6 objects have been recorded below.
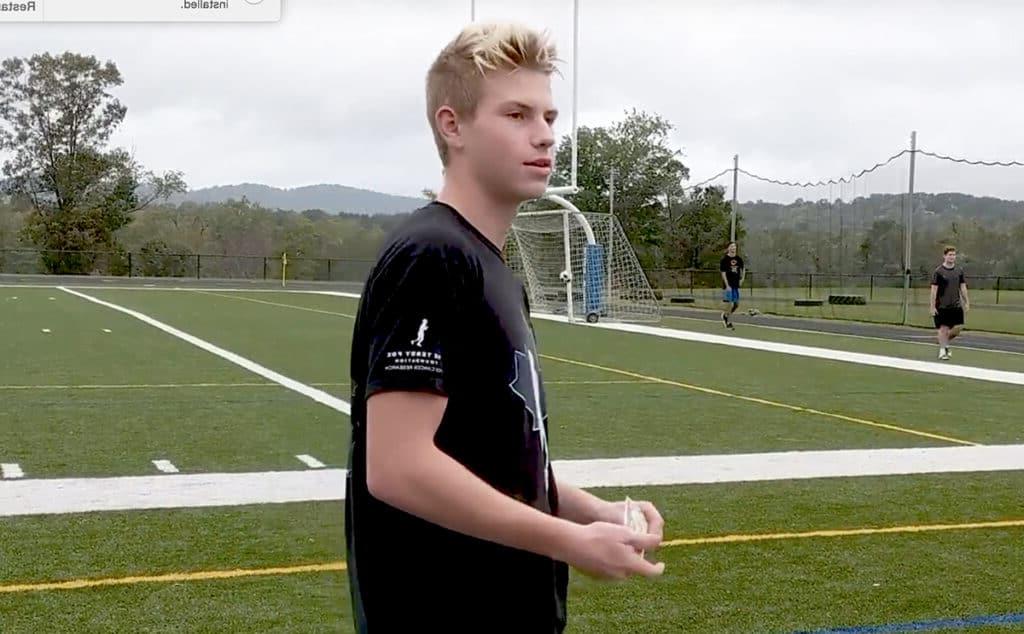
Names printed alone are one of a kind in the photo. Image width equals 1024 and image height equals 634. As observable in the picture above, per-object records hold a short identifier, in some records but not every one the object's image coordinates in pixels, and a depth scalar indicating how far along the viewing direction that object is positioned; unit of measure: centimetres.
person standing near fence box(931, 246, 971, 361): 1622
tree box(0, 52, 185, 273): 5778
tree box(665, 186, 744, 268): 4506
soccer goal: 2401
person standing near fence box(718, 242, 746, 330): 2270
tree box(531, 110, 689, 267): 4897
